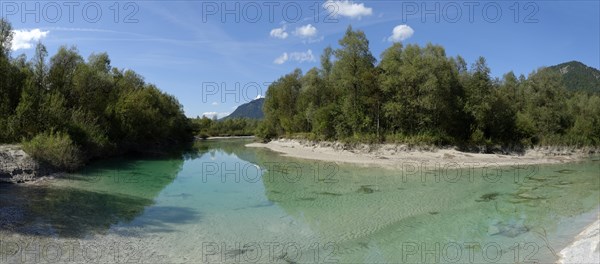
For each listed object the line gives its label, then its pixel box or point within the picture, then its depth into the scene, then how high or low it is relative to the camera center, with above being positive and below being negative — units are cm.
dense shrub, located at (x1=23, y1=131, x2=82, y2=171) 2392 -112
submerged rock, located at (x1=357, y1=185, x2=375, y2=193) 2217 -348
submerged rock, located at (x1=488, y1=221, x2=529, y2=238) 1376 -377
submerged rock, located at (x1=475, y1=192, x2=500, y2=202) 2008 -365
